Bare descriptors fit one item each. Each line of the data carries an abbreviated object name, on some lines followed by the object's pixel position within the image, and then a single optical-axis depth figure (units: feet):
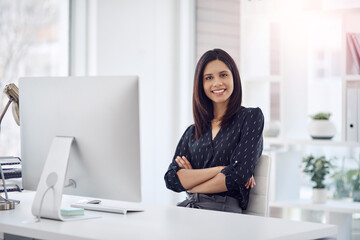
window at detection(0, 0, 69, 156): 13.30
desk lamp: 8.25
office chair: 8.39
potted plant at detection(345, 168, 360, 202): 12.76
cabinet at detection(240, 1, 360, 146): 12.94
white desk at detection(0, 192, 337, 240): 5.83
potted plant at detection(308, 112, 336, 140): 12.51
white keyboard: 7.27
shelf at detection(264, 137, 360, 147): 12.13
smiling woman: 8.59
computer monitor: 6.51
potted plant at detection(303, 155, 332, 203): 12.46
